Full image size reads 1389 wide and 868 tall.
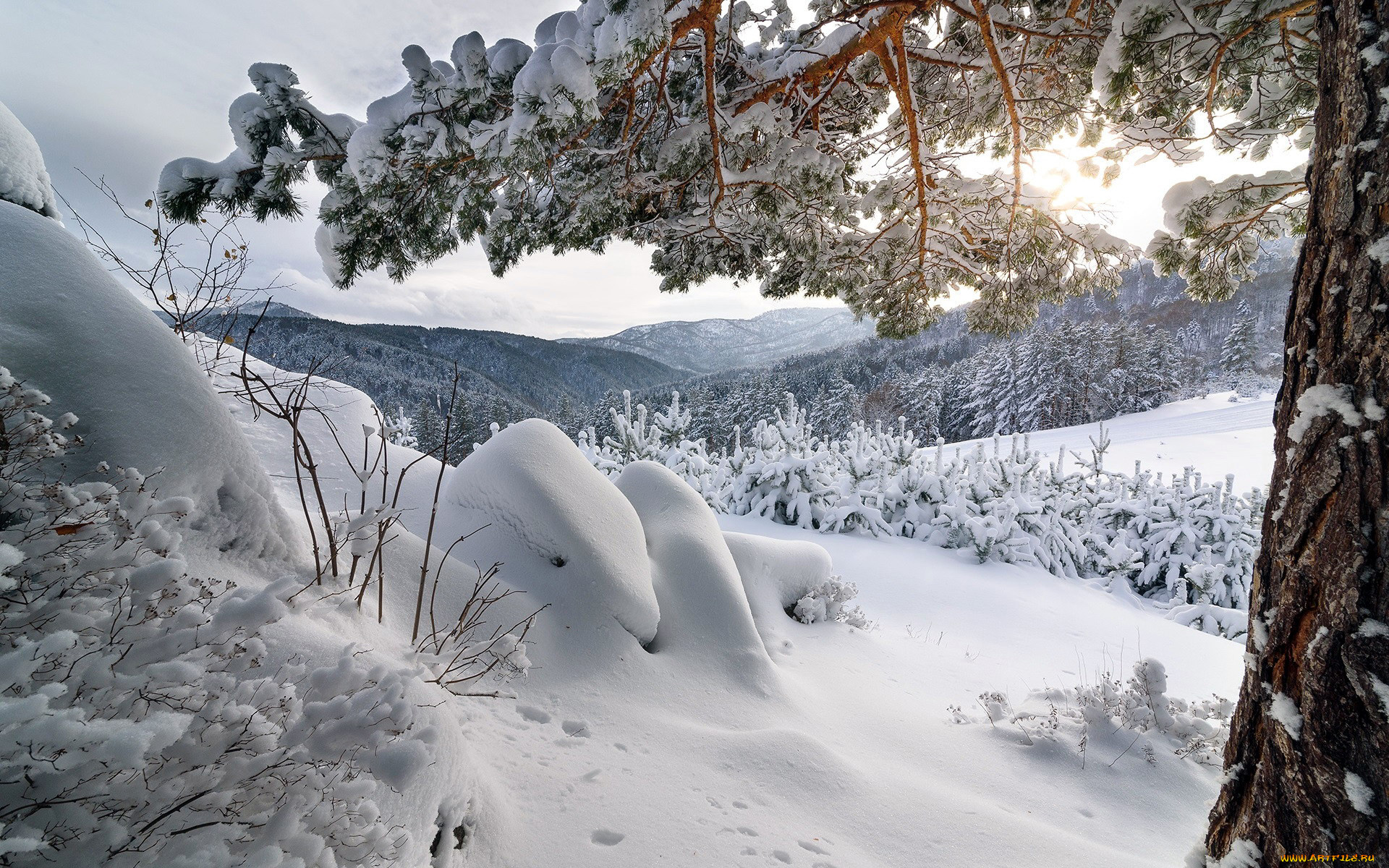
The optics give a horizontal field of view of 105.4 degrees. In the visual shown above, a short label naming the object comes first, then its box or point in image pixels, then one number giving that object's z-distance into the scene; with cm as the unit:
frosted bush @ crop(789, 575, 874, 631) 459
